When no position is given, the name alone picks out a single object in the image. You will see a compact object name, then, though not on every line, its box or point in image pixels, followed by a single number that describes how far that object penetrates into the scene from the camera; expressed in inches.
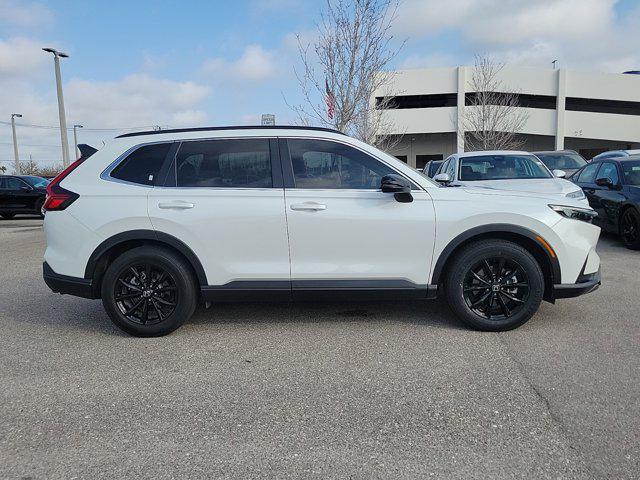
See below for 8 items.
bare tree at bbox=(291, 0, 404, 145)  506.0
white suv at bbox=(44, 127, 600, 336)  168.4
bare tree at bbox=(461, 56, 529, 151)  1334.9
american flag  511.8
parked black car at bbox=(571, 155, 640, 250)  319.9
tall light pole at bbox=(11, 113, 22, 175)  1489.4
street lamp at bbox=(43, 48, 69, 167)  721.6
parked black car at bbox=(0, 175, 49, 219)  676.1
